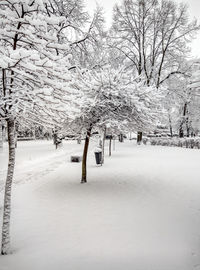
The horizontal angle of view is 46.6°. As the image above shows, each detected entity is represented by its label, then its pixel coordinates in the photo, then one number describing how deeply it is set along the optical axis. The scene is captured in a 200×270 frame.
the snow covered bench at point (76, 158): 16.20
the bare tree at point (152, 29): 25.88
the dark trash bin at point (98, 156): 14.39
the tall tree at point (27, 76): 3.29
